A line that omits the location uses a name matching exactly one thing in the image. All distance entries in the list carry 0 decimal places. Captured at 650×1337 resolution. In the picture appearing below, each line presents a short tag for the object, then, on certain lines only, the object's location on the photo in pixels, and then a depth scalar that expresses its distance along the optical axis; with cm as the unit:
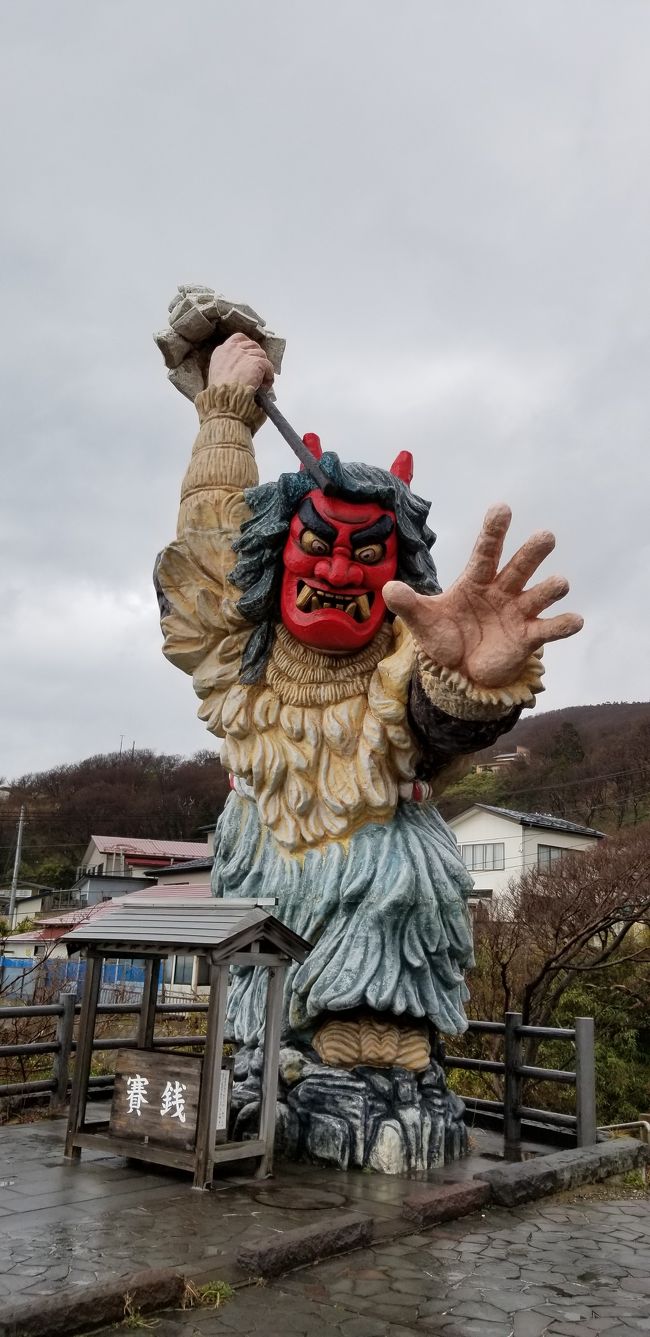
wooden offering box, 419
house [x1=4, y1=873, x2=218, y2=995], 1768
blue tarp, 1072
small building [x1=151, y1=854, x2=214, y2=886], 2231
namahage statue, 455
